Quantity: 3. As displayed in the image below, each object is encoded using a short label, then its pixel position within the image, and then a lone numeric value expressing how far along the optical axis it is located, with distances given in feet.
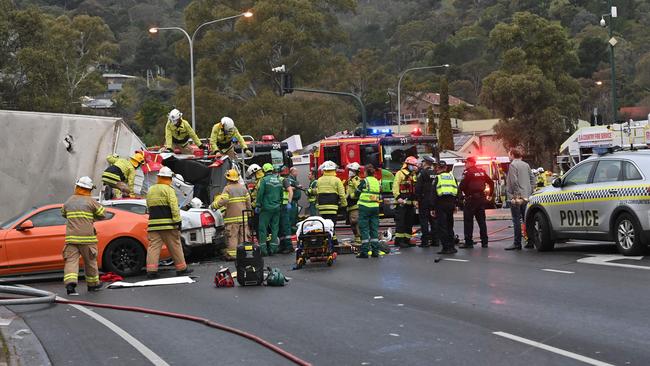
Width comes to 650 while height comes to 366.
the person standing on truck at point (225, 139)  64.85
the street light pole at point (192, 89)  134.15
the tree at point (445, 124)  222.95
